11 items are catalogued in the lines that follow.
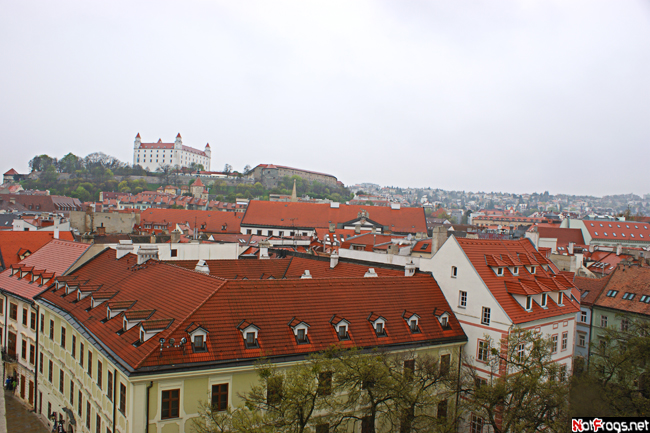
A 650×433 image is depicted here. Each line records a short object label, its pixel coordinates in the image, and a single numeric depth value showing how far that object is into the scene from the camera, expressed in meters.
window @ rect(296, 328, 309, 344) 21.59
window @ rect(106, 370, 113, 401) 20.28
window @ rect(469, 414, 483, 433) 25.59
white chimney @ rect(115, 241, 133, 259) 31.67
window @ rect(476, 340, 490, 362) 25.90
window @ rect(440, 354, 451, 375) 23.77
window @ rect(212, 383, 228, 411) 19.30
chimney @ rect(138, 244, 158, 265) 28.72
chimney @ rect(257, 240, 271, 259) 43.34
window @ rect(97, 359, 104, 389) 21.56
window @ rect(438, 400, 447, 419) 25.22
